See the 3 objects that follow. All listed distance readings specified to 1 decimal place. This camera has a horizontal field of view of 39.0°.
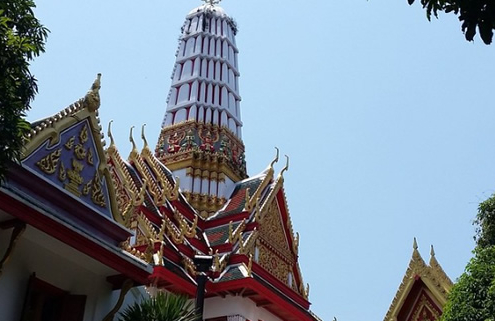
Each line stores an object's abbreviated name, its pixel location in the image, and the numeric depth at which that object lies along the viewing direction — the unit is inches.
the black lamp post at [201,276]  361.4
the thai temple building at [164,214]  393.7
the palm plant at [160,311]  368.8
